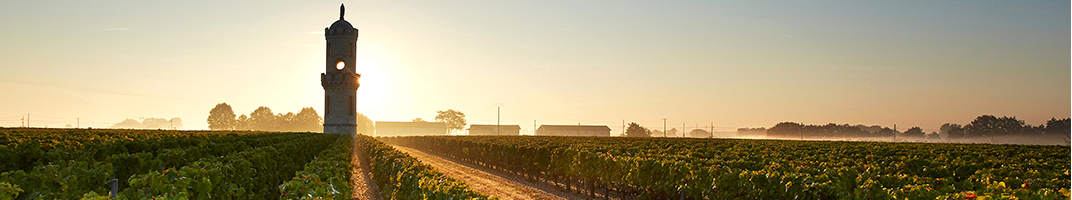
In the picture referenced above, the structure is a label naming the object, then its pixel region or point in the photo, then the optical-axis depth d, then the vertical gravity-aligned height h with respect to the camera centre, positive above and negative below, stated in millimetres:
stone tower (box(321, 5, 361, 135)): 55316 +3462
